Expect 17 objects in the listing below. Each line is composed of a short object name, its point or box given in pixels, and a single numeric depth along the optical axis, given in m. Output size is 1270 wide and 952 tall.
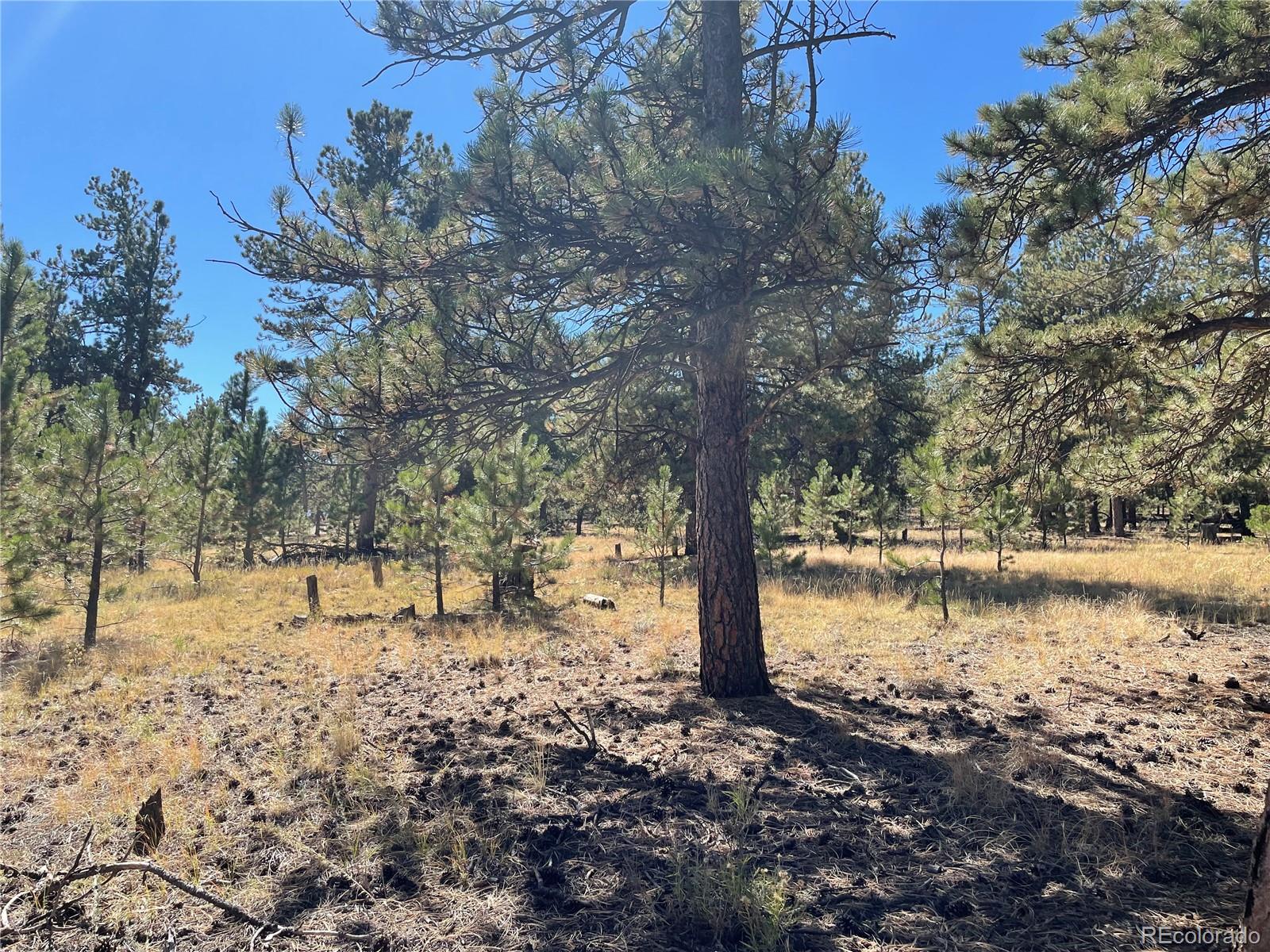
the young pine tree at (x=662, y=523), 12.09
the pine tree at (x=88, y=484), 9.03
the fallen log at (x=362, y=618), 10.32
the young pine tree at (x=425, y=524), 11.07
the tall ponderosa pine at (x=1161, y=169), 3.70
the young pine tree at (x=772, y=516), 14.35
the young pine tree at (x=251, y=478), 19.66
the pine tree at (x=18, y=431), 7.33
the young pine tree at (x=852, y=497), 17.16
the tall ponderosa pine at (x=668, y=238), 4.09
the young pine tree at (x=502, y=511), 10.62
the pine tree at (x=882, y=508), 18.00
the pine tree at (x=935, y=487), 8.54
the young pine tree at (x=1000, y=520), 12.44
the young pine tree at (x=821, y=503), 16.97
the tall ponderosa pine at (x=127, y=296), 24.98
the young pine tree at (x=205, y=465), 18.05
